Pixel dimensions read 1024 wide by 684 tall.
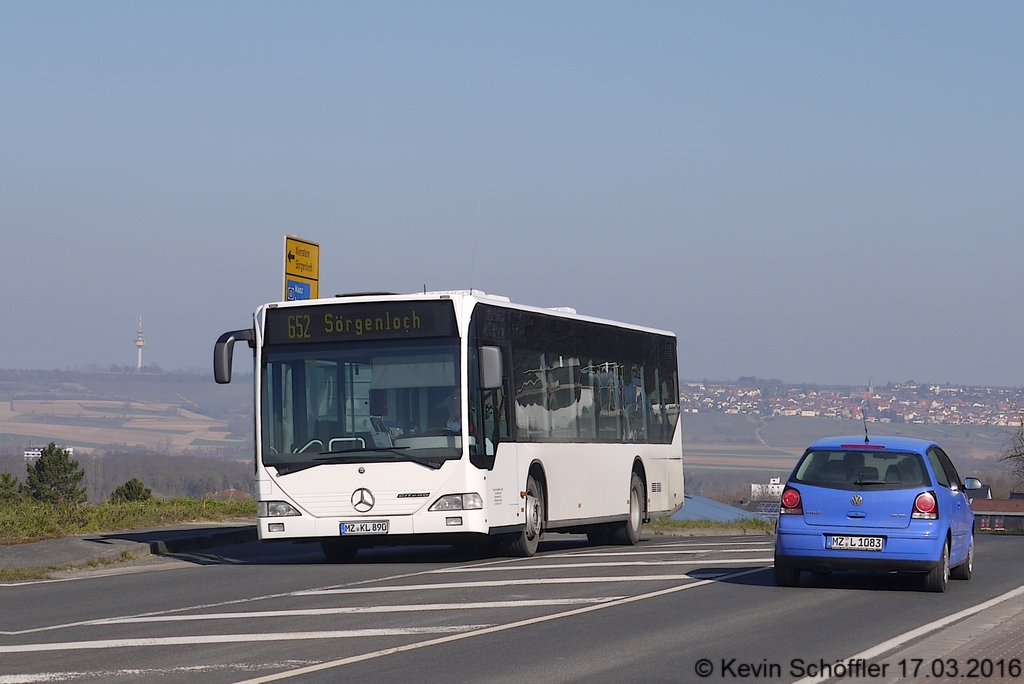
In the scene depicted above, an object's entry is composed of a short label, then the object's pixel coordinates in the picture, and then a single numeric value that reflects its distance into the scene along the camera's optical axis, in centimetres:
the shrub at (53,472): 6869
